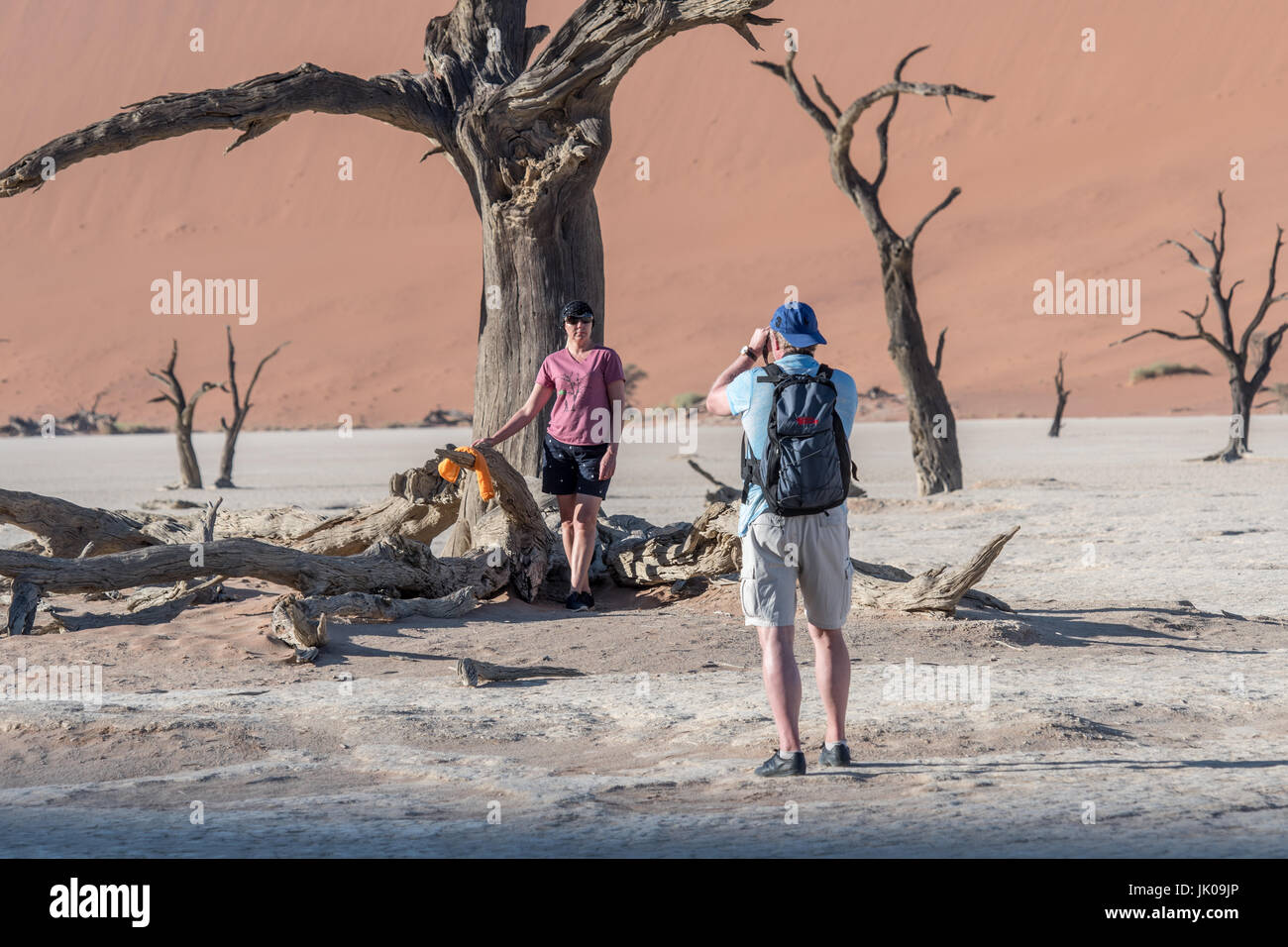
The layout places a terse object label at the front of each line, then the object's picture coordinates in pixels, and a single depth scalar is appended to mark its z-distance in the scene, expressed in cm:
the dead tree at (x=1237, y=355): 2135
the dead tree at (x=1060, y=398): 3118
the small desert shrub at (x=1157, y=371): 5006
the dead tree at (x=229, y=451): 2198
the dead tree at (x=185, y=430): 2050
